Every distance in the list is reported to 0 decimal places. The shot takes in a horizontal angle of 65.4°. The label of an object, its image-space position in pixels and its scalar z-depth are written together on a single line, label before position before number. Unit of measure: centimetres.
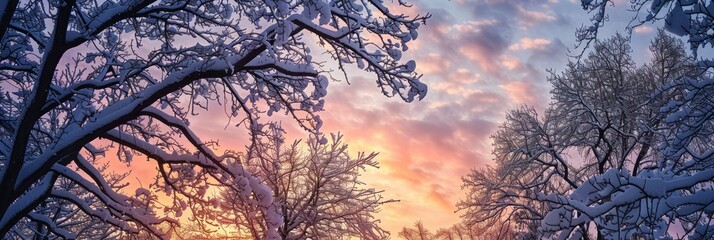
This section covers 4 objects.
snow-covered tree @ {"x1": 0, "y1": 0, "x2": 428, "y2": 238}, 561
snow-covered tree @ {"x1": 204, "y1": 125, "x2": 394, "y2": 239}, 1455
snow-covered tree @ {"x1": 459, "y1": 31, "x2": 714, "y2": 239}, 1238
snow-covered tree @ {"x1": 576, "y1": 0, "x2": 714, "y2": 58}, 478
